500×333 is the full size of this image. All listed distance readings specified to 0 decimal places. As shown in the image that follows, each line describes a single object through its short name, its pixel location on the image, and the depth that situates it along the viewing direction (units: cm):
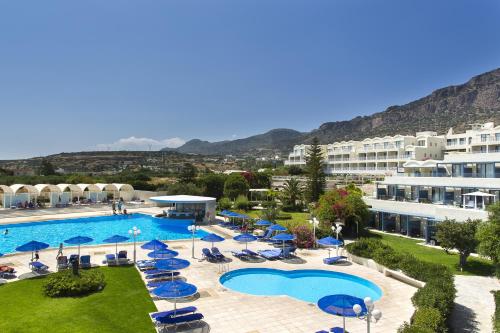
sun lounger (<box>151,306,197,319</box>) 1111
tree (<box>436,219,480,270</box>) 1778
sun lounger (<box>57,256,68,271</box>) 1738
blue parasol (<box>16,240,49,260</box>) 1683
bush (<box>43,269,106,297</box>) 1358
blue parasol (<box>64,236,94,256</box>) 1830
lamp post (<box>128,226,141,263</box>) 1820
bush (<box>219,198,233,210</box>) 4135
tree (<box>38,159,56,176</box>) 8127
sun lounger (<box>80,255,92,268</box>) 1769
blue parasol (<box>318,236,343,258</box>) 2014
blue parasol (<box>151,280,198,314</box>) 1156
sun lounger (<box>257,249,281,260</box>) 2019
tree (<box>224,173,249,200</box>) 4600
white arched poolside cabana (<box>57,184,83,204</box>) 4562
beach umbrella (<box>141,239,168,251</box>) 1845
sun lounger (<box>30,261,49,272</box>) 1677
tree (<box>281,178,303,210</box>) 4344
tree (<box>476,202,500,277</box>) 1253
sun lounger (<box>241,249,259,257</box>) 2062
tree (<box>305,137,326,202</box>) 4619
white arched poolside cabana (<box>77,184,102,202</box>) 4756
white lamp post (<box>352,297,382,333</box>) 798
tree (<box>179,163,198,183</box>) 5430
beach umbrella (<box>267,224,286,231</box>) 2378
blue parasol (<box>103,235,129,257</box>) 1992
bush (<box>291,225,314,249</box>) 2336
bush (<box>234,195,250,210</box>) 4159
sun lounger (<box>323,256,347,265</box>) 1941
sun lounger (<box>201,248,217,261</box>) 1959
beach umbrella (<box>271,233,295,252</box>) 2081
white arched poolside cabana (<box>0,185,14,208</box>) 4125
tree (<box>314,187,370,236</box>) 2655
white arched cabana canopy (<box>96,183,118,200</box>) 4863
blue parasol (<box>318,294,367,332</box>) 973
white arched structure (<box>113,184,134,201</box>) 5018
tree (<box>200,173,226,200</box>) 4772
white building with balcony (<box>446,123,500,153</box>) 5094
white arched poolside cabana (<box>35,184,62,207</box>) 4370
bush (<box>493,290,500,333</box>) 946
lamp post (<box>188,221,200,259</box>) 2022
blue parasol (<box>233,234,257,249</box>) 2168
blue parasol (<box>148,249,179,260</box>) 1670
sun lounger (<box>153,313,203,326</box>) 1080
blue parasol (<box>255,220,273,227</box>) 2659
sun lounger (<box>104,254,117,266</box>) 1847
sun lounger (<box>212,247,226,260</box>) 1967
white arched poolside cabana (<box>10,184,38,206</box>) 4188
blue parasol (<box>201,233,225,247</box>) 2048
